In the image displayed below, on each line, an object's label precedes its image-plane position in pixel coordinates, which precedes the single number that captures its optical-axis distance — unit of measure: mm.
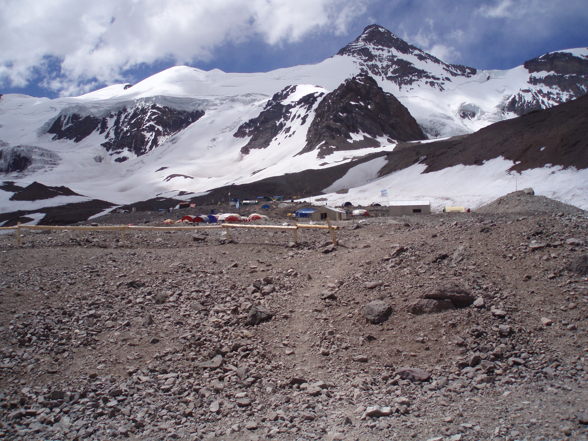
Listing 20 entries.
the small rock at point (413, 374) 6004
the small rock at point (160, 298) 8773
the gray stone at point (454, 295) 7297
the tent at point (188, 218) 34062
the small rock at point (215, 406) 5774
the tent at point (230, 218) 31920
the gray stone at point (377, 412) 5340
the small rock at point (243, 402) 5875
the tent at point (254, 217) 32938
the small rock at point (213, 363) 6713
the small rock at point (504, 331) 6562
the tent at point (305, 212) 41184
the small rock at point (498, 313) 6883
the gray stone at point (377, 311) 7367
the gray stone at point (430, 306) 7285
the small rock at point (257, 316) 7910
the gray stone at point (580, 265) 7516
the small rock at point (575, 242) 8195
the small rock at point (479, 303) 7145
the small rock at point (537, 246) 8407
